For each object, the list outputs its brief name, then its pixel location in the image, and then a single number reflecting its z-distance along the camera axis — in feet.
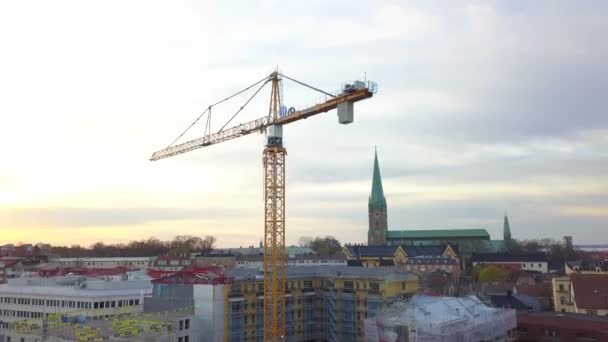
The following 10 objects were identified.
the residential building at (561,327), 166.40
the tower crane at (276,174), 180.96
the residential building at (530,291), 235.40
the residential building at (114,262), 530.68
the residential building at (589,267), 328.49
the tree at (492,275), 377.71
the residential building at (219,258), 474.90
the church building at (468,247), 593.42
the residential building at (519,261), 481.87
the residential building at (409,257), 484.66
